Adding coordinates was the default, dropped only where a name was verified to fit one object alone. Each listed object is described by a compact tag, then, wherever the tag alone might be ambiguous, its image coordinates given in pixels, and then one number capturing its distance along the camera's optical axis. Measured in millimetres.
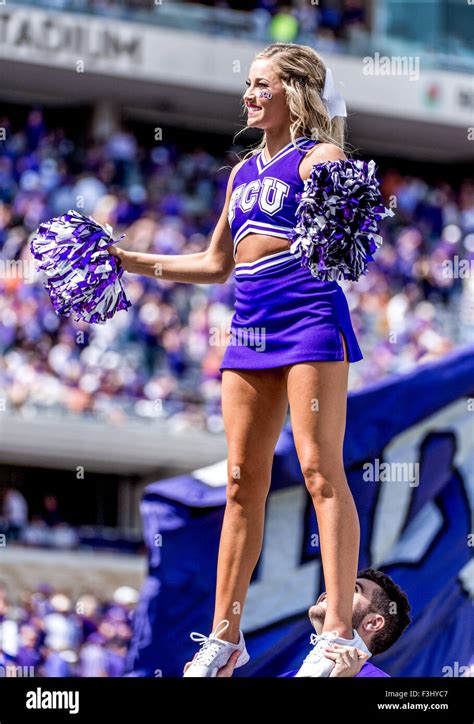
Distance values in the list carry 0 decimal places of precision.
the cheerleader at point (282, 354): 3621
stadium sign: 17188
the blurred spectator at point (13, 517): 13352
